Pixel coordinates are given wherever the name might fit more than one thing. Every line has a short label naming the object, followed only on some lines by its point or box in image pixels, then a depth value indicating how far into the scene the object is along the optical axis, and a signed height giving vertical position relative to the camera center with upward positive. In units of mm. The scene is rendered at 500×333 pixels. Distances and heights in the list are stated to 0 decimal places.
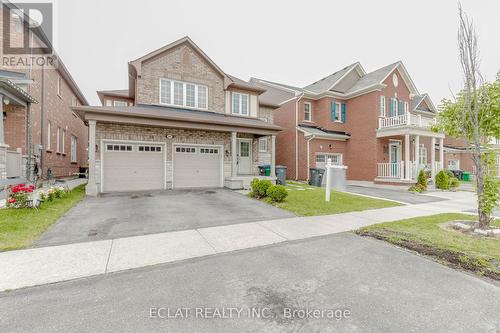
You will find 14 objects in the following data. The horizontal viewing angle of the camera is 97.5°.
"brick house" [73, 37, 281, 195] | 11086 +2125
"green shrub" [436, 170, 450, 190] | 15047 -974
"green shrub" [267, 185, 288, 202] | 8820 -1097
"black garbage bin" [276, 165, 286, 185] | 14531 -550
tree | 5684 +1481
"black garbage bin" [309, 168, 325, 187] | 15086 -655
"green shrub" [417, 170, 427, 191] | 14084 -853
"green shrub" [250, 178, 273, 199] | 9749 -943
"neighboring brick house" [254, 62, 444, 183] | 16047 +3275
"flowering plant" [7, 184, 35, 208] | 6539 -889
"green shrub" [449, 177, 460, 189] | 15211 -1159
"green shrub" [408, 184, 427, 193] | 13705 -1364
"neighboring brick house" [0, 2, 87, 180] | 9891 +2962
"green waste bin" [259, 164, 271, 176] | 14594 -219
